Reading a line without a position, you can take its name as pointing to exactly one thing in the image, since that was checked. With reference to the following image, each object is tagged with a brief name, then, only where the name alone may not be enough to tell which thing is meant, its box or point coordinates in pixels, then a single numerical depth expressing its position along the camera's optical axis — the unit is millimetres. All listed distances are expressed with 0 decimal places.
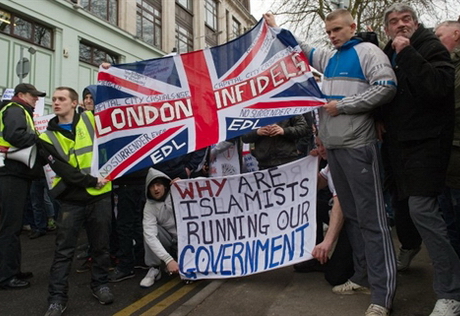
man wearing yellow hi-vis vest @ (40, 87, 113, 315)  3402
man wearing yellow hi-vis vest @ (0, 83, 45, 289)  4023
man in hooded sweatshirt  3975
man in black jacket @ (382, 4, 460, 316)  2547
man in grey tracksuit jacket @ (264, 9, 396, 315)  2795
